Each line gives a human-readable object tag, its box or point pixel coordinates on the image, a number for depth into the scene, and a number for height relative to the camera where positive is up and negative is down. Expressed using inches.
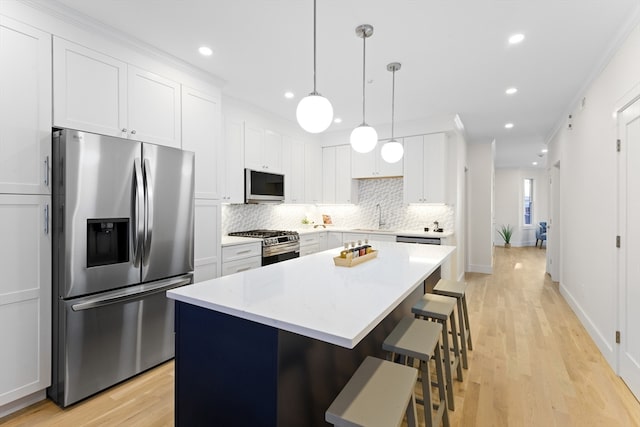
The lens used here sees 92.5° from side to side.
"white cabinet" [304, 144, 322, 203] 209.5 +27.3
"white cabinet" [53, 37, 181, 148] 83.1 +34.8
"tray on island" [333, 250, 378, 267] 83.0 -13.5
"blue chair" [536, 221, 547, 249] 389.5 -25.2
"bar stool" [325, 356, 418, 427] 41.2 -27.2
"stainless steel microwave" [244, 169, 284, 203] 159.8 +13.9
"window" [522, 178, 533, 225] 411.8 +16.3
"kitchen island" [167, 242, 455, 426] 46.9 -21.8
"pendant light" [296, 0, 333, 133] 70.4 +23.2
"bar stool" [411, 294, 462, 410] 78.6 -27.2
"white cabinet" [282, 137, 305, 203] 190.4 +27.1
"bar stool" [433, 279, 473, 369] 100.0 -27.6
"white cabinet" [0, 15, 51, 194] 74.1 +25.6
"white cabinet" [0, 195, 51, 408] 74.5 -21.6
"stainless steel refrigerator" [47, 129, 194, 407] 80.7 -13.1
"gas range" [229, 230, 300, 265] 151.7 -16.7
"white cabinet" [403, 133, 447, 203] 181.6 +26.9
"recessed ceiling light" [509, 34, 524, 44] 94.7 +54.8
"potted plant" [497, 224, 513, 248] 400.2 -26.5
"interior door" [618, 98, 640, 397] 85.6 -9.5
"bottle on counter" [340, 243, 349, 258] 85.1 -11.2
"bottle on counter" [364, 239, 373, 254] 94.2 -11.5
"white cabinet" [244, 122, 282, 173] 162.9 +35.2
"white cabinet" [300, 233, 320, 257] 181.6 -19.5
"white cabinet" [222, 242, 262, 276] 132.3 -20.6
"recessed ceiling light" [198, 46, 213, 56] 104.3 +55.6
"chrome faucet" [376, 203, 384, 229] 217.5 -0.9
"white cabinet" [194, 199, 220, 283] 119.0 -11.4
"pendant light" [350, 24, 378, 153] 92.4 +23.3
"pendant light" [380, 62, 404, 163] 108.5 +21.7
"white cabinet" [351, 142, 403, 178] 197.9 +30.7
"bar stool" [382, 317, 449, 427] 59.7 -26.9
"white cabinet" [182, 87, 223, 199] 115.8 +29.9
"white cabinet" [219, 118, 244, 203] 149.7 +24.7
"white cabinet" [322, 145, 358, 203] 215.3 +25.6
